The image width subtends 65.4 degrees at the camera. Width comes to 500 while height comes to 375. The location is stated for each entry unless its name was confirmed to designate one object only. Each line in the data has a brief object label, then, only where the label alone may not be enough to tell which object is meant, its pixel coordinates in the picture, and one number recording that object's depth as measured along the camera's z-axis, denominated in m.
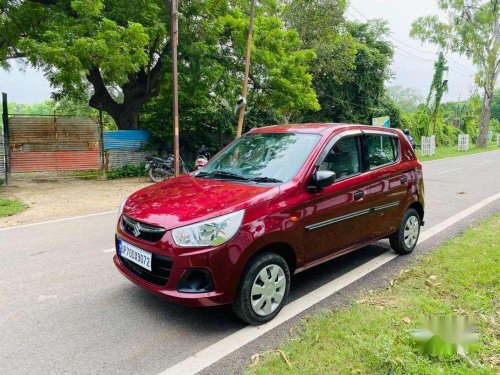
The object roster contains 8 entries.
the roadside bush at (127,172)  14.16
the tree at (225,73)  14.02
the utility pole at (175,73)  10.92
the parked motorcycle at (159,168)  13.28
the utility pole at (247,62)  13.23
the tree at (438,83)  34.41
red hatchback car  3.06
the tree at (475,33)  35.03
